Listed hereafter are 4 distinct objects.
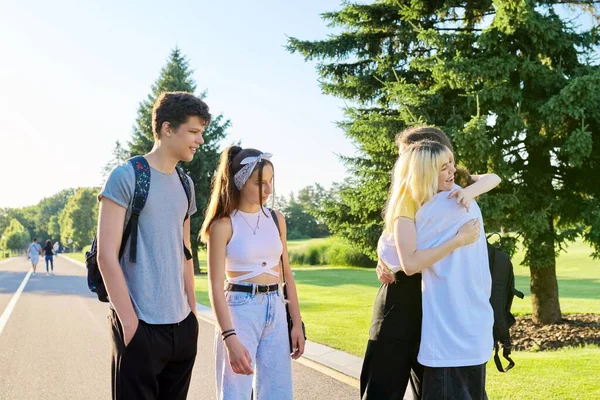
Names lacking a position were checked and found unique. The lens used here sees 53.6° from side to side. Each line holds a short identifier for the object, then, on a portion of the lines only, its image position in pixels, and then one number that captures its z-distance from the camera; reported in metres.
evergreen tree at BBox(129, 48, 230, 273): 31.27
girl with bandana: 2.99
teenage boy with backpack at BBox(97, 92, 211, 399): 2.62
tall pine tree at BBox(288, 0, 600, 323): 8.97
